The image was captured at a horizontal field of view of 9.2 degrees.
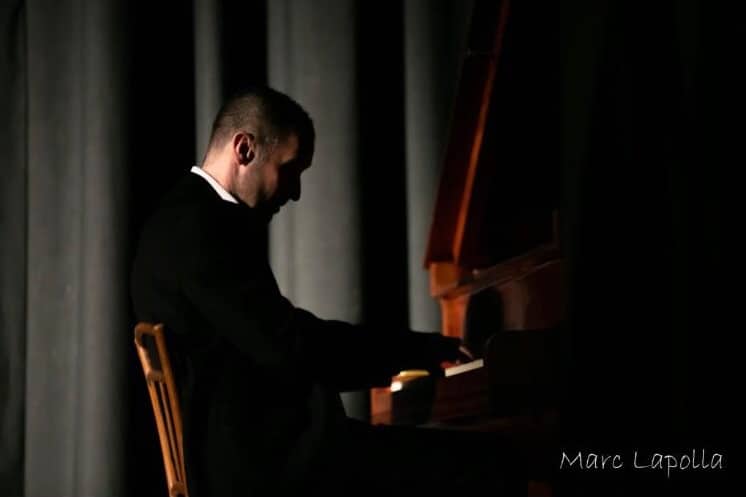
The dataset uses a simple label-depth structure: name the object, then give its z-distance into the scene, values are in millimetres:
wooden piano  8839
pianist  8381
